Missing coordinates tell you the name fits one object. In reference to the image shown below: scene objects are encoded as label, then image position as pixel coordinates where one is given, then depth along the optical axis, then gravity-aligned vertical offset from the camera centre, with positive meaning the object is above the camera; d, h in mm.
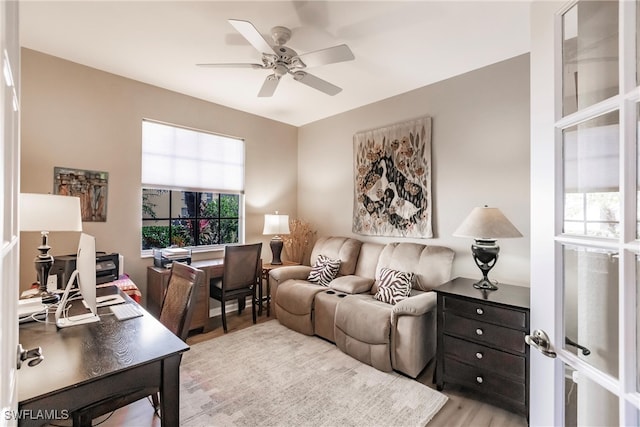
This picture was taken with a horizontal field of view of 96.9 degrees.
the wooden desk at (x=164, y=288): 2998 -832
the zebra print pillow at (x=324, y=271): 3459 -690
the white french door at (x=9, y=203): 557 +26
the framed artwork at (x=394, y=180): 3217 +446
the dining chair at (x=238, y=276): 3254 -730
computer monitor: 1377 -358
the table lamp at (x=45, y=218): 1941 -29
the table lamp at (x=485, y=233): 2133 -117
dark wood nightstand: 1885 -903
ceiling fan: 1927 +1183
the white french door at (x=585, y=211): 643 +18
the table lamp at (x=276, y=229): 4015 -189
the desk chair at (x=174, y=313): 1208 -643
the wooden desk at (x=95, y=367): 975 -593
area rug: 1889 -1336
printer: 2285 -458
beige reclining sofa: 2344 -833
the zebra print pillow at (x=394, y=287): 2686 -685
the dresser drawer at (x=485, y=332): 1900 -824
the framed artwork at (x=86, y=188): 2746 +265
